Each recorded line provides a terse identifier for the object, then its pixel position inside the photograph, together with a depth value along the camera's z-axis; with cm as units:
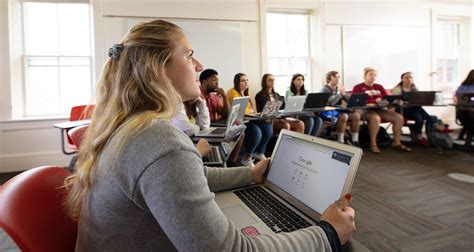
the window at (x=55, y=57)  405
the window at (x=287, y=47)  522
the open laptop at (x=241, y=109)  282
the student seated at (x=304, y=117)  434
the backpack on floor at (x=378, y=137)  487
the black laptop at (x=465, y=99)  422
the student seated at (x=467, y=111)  428
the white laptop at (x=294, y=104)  374
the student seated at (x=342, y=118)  458
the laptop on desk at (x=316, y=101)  396
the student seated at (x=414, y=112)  481
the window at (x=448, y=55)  622
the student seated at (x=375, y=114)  463
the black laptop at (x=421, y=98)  456
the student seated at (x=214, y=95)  366
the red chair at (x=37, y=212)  60
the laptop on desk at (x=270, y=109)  358
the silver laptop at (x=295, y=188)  77
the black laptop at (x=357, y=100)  438
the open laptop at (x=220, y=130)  214
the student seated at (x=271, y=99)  414
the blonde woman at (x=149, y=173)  56
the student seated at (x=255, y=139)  363
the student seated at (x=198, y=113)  269
